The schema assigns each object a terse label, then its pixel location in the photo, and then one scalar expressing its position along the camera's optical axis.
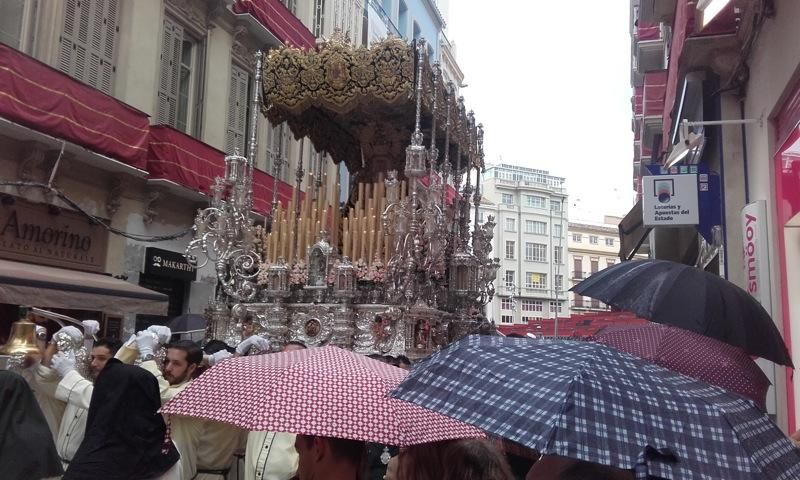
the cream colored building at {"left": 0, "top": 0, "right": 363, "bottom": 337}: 10.70
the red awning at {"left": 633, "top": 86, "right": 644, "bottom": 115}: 22.62
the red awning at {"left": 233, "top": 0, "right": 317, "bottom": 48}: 15.04
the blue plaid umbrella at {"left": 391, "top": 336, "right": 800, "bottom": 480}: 2.05
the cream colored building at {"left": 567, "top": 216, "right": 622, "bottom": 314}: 70.31
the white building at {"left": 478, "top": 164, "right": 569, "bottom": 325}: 62.56
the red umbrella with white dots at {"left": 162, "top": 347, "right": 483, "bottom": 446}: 2.69
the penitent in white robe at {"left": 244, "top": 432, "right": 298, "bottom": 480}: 4.03
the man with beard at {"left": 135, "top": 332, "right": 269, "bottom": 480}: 4.90
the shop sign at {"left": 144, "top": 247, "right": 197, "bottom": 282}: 13.05
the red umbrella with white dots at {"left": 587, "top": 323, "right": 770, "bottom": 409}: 3.83
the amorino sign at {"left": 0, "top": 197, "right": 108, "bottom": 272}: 10.35
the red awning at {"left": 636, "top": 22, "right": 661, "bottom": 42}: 18.60
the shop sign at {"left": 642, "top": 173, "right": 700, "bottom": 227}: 8.41
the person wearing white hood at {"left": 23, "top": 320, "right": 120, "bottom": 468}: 4.91
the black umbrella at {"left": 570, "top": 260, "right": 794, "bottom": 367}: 3.52
